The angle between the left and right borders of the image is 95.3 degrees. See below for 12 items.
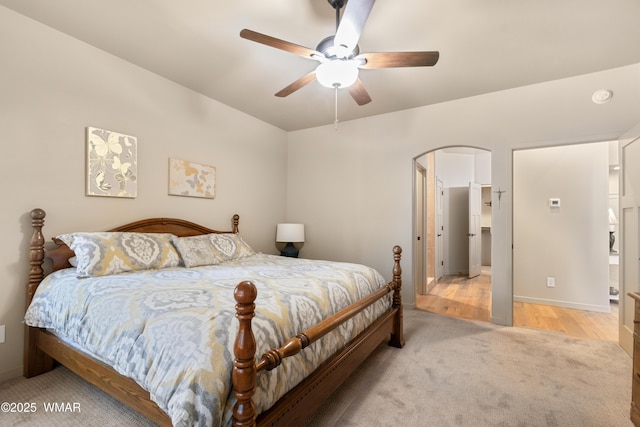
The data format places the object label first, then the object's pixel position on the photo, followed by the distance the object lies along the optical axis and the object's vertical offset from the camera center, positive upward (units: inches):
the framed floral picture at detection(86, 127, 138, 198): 98.3 +18.0
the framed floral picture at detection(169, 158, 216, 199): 124.3 +16.1
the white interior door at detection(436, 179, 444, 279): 217.2 -11.0
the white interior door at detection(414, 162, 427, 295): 178.1 -14.7
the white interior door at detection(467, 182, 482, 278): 223.1 -9.4
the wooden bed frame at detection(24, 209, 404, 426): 42.1 -32.9
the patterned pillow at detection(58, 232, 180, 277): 81.8 -11.6
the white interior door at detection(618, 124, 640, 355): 94.7 -4.0
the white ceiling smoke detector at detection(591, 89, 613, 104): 110.0 +46.3
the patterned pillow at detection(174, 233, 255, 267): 106.5 -13.6
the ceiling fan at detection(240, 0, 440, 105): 68.7 +40.3
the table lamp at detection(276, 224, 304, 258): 166.7 -11.4
